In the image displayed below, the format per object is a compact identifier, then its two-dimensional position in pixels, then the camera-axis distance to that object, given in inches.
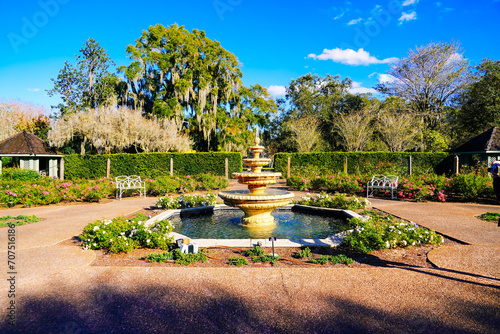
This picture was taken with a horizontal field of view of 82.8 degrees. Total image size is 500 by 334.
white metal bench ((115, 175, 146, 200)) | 455.2
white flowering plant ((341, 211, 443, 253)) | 182.9
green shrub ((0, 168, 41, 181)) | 670.7
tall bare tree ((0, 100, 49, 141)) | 1239.5
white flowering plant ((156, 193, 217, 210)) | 339.0
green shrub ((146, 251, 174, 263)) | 166.6
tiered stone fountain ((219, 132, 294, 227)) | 264.7
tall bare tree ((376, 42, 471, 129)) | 1093.1
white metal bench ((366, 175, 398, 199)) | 437.7
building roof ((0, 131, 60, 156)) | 813.2
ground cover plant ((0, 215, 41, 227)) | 268.7
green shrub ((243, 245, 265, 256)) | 175.3
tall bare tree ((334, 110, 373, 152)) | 1089.7
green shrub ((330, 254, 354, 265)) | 161.3
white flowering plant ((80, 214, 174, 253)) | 186.0
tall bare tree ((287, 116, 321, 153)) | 1130.0
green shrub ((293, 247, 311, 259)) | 172.8
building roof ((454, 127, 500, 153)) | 708.3
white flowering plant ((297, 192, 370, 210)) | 323.9
